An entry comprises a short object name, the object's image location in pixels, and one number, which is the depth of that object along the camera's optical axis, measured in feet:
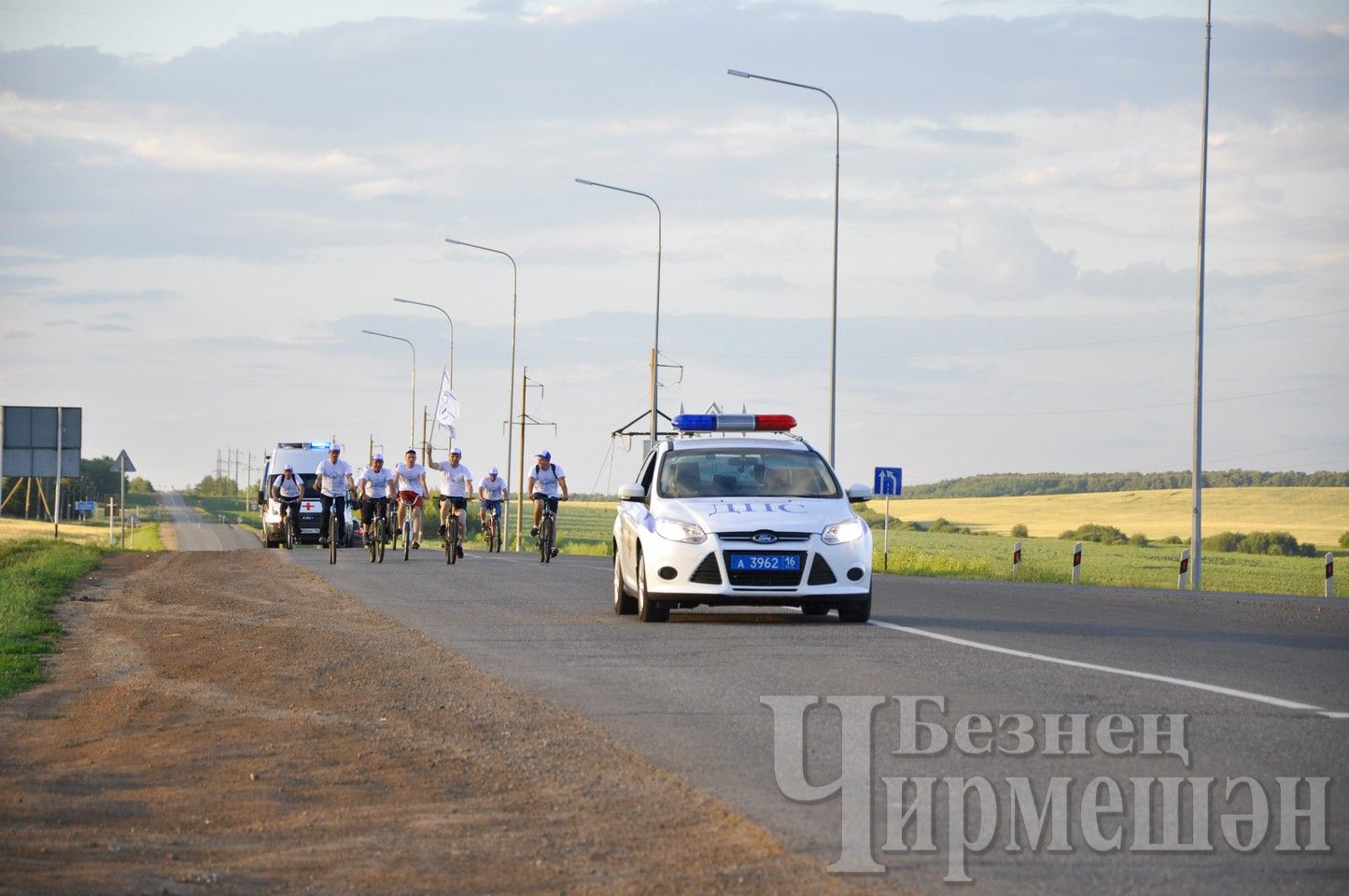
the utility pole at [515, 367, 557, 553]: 198.80
